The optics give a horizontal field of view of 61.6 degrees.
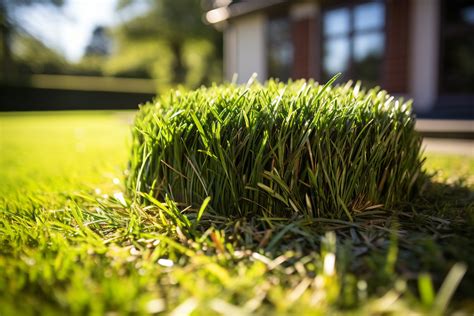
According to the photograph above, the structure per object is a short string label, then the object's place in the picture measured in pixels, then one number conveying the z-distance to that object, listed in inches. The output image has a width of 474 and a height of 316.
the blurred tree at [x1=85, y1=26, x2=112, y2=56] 1710.6
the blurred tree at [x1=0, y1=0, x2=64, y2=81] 1042.7
